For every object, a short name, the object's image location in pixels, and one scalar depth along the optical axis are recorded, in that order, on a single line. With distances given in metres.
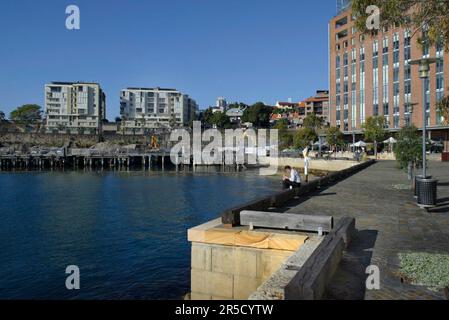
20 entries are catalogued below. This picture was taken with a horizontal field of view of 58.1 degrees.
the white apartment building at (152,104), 176.25
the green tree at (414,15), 9.69
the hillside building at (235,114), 185.20
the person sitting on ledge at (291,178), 16.84
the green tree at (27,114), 159.00
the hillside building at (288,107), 185.64
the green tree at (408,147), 21.95
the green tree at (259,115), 157.12
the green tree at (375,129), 63.38
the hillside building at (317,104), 148.88
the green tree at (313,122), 107.72
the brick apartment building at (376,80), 68.81
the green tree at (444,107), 11.89
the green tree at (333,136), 78.69
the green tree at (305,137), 86.56
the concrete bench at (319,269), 5.02
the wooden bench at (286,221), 8.73
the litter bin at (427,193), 13.10
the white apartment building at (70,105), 157.50
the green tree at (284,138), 108.12
